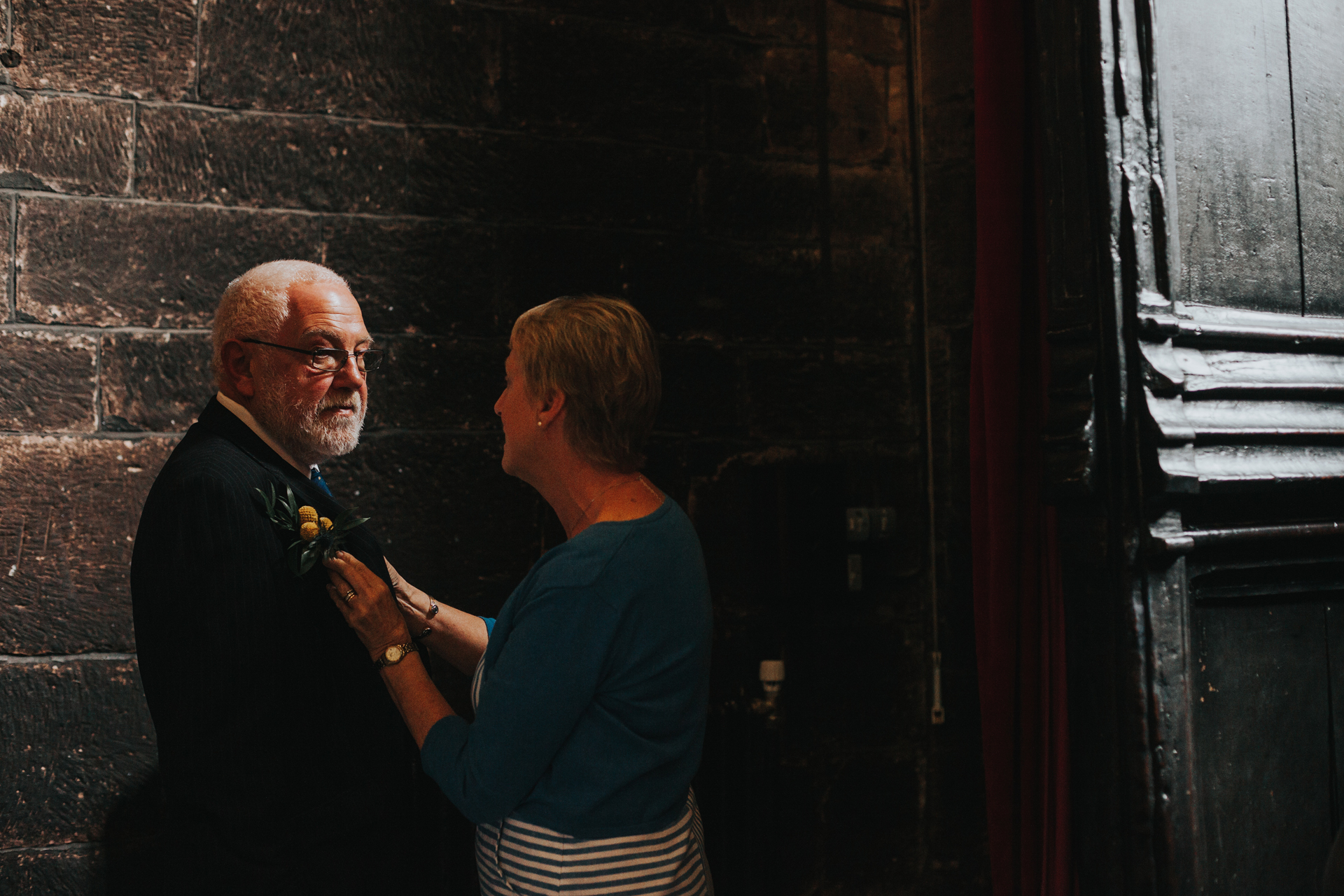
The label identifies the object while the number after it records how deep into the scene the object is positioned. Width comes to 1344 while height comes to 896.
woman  1.45
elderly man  1.52
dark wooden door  1.48
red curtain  1.95
